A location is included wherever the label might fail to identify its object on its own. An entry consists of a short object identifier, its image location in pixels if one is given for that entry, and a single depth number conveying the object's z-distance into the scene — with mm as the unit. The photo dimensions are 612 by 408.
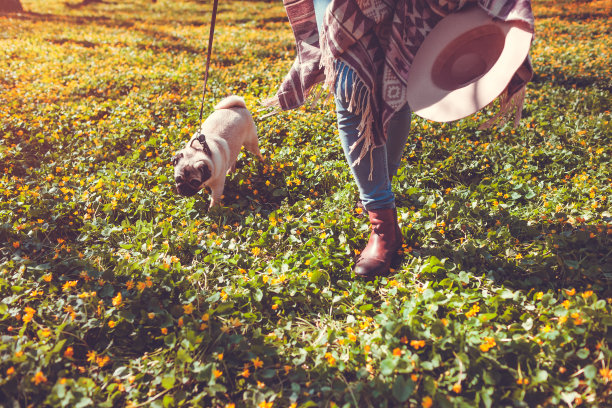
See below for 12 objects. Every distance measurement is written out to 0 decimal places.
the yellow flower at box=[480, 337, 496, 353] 1622
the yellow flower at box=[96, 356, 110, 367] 1755
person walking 1711
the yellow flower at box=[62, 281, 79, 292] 2111
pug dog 2964
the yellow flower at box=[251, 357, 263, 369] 1741
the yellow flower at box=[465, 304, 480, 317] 1871
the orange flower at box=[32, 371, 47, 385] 1571
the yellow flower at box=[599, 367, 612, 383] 1468
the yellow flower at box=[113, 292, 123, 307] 1971
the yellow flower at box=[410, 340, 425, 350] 1693
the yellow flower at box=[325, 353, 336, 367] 1756
